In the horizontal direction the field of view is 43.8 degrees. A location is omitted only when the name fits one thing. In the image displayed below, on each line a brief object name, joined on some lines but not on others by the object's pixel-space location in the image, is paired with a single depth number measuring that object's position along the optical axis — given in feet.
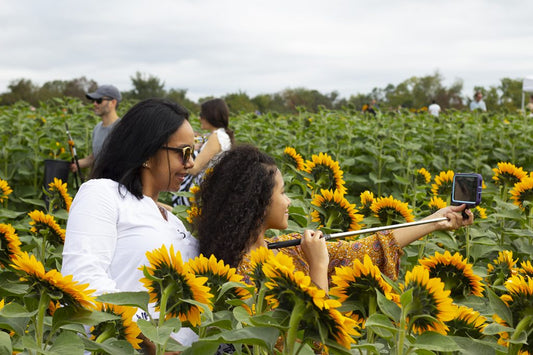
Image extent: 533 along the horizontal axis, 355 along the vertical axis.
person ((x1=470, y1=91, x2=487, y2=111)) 35.28
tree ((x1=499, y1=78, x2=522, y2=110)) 137.08
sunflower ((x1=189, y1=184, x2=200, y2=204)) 8.35
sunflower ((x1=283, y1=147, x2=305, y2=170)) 10.62
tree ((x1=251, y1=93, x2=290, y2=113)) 94.43
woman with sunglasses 6.34
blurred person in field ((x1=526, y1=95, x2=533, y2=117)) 25.17
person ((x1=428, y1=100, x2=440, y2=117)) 34.50
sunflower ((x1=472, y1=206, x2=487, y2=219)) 9.32
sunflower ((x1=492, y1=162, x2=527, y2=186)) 10.20
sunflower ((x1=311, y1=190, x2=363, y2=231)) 8.09
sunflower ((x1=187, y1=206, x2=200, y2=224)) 7.88
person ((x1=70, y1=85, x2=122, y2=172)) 18.49
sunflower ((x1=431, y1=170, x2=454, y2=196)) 10.16
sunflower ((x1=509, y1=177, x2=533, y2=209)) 9.25
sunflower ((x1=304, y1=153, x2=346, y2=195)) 9.45
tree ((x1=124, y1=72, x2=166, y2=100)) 156.91
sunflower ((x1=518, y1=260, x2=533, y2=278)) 5.28
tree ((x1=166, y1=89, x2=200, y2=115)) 132.57
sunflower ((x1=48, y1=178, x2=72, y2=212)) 10.38
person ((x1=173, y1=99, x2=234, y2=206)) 15.56
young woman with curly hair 7.29
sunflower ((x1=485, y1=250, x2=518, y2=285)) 6.61
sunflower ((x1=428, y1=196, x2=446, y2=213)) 8.68
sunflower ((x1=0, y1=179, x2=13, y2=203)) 10.13
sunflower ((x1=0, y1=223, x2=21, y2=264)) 6.39
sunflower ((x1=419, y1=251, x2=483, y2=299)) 5.35
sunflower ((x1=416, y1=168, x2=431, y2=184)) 11.89
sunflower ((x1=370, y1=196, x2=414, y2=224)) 7.98
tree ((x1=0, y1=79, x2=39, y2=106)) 82.99
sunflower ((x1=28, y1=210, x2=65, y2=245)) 8.07
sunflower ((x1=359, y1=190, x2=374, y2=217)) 8.55
